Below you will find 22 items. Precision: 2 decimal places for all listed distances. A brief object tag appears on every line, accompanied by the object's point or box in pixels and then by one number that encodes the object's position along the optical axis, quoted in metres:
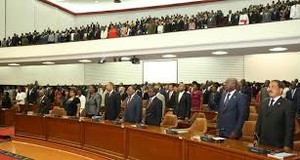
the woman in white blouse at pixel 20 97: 15.66
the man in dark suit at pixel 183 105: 9.02
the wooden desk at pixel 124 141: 4.60
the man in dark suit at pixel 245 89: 10.38
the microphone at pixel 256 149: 3.98
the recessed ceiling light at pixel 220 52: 12.09
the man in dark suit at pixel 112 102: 8.33
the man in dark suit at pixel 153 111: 7.21
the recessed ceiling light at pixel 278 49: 10.95
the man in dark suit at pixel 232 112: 5.40
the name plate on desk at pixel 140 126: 6.46
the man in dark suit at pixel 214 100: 10.60
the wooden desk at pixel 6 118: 13.57
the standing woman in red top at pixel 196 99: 10.98
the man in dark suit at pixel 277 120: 4.45
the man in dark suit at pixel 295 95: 9.26
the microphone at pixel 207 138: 4.81
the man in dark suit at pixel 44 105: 10.31
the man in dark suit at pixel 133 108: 7.41
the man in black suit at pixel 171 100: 10.97
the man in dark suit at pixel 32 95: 14.91
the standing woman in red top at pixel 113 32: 13.49
